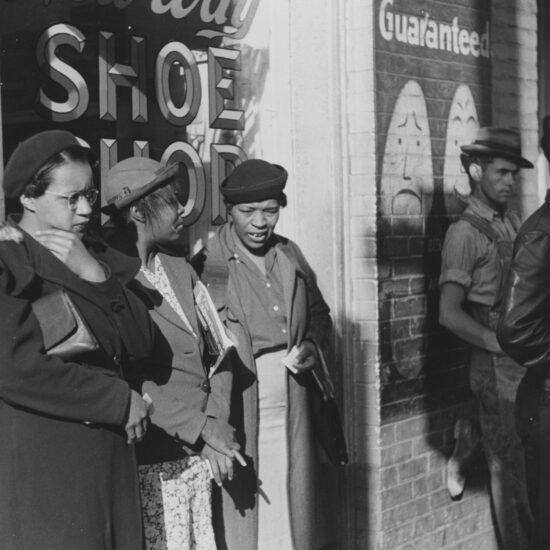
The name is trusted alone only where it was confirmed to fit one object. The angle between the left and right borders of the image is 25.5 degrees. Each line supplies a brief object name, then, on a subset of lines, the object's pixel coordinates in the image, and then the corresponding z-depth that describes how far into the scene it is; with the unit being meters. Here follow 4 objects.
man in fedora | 5.75
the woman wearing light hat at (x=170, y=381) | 4.26
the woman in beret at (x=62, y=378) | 3.54
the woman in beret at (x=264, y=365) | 4.79
